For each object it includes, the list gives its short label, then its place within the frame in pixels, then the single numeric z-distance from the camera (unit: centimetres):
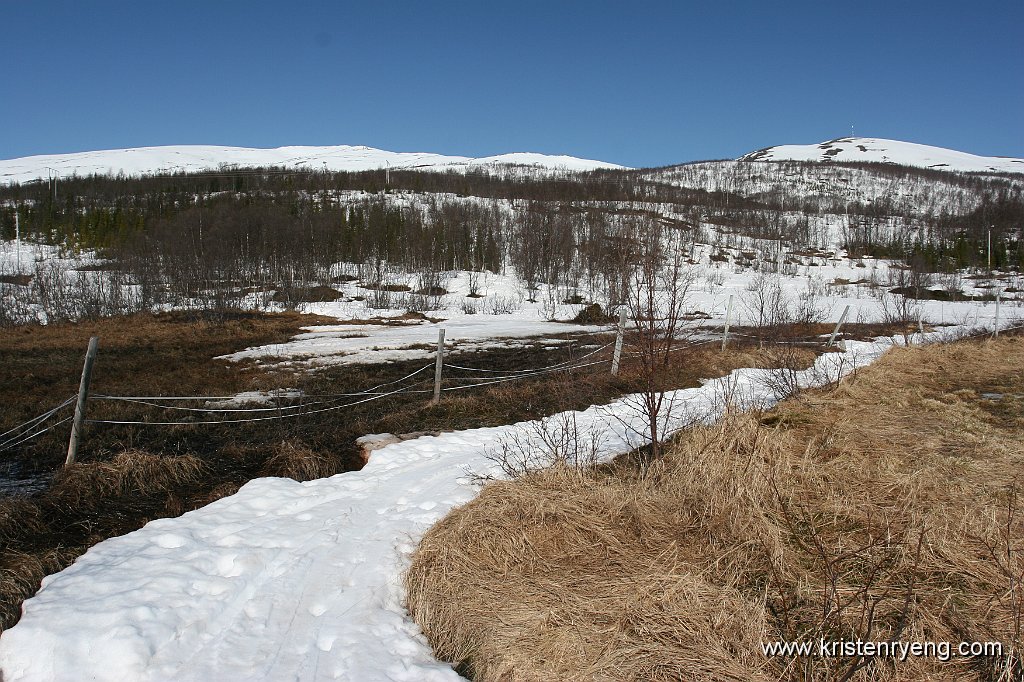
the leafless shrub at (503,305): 4031
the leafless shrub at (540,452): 582
